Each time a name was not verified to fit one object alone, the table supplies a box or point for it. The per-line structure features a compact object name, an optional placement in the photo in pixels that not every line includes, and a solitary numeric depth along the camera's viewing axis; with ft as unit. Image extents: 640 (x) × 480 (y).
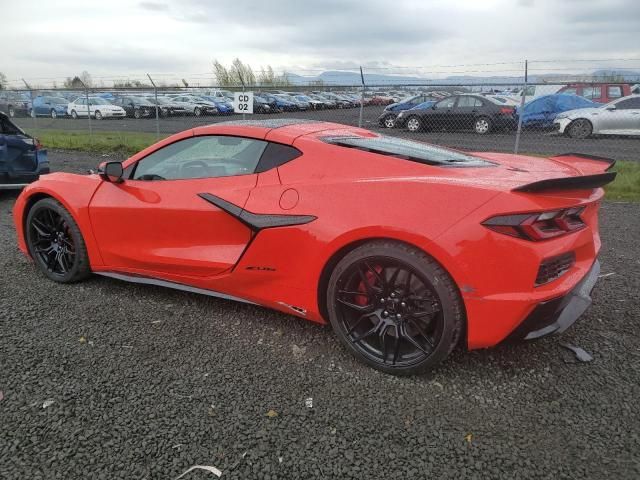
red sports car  7.49
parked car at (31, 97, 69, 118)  75.15
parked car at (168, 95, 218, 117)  74.23
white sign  33.42
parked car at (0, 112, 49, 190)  22.08
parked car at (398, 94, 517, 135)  44.61
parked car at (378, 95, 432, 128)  54.30
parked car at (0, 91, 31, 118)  62.54
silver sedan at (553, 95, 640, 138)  43.62
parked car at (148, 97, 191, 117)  73.36
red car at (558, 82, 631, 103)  51.44
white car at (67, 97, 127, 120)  78.27
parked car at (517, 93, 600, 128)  49.47
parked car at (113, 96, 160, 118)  75.72
